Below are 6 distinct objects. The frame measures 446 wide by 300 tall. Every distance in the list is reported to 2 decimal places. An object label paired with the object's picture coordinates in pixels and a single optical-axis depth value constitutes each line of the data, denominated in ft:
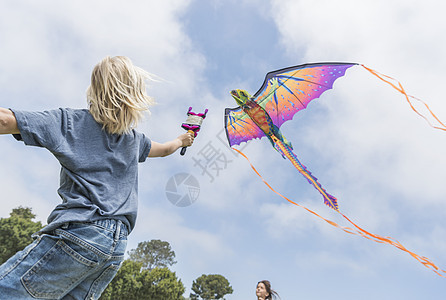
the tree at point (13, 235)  73.05
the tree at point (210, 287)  130.31
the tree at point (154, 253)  144.77
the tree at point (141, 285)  72.59
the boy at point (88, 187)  5.12
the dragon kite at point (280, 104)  19.71
